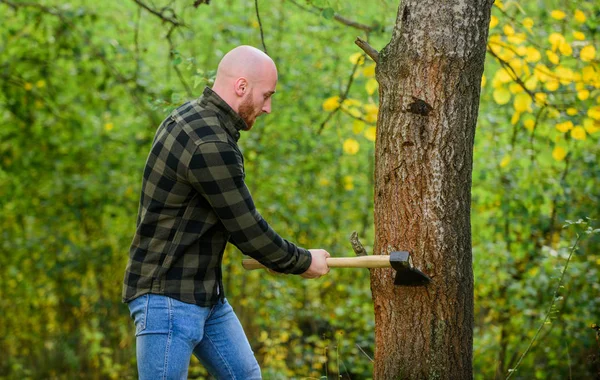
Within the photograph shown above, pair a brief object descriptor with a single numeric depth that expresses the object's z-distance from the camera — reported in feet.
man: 15.46
